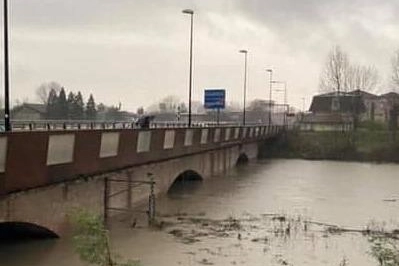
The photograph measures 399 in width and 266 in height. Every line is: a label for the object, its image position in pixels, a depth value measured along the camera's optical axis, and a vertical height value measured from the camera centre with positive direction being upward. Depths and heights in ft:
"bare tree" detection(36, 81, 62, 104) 330.20 +7.31
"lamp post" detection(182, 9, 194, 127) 135.42 +6.75
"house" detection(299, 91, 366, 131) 301.37 +0.36
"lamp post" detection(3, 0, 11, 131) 58.86 +3.45
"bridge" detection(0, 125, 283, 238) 56.44 -6.80
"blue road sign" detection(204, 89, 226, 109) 209.87 +4.93
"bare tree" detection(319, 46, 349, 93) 315.58 +19.44
